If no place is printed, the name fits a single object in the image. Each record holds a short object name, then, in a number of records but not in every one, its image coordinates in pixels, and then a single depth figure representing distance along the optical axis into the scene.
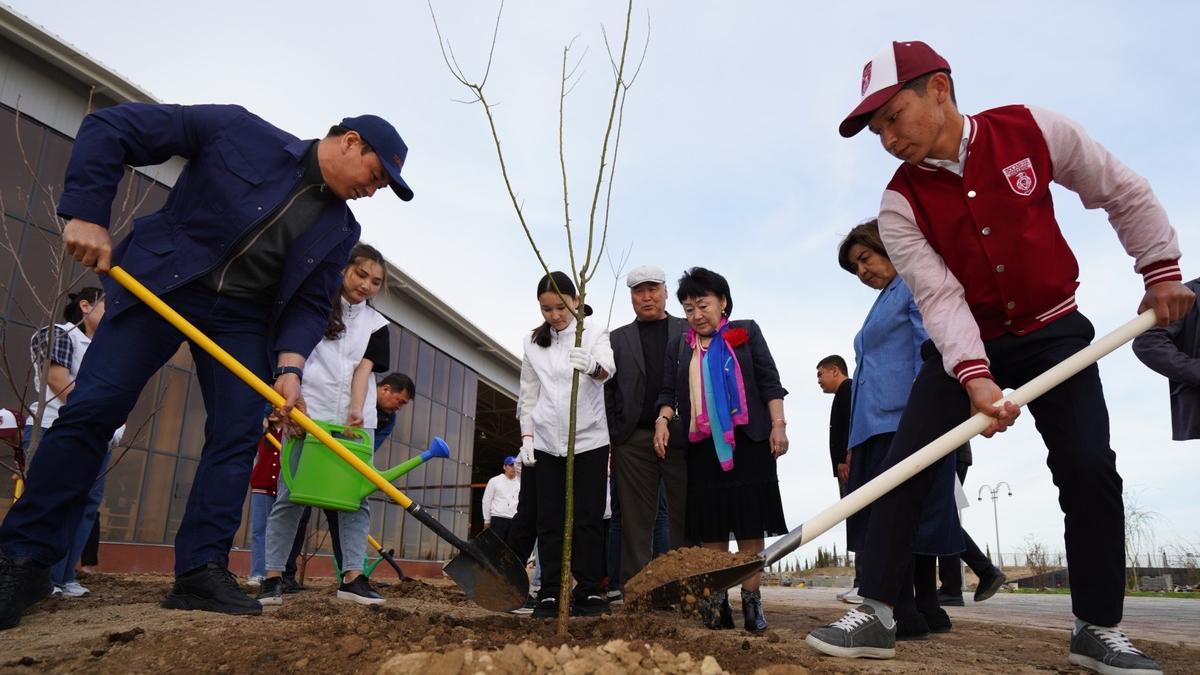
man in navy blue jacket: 2.77
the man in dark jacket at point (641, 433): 4.61
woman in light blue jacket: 3.52
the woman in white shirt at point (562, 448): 4.07
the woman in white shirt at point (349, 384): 4.20
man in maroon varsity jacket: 2.42
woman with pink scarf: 3.81
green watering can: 3.79
